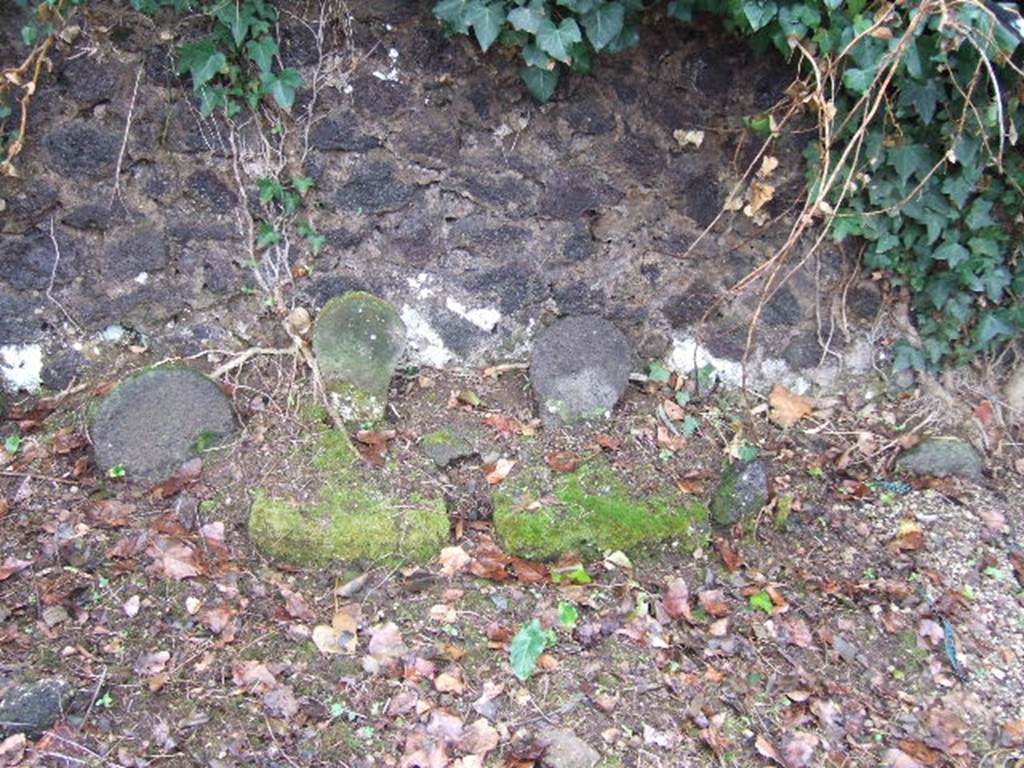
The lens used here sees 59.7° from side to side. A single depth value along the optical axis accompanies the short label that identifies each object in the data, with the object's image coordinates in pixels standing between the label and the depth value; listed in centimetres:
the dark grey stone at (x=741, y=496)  318
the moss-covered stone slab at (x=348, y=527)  292
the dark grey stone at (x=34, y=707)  229
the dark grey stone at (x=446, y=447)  326
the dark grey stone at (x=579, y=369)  345
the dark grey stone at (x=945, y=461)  345
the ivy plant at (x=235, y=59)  295
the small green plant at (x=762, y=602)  292
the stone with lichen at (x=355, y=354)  330
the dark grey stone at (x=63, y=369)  333
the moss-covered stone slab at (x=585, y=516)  301
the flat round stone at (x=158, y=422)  311
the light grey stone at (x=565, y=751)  237
